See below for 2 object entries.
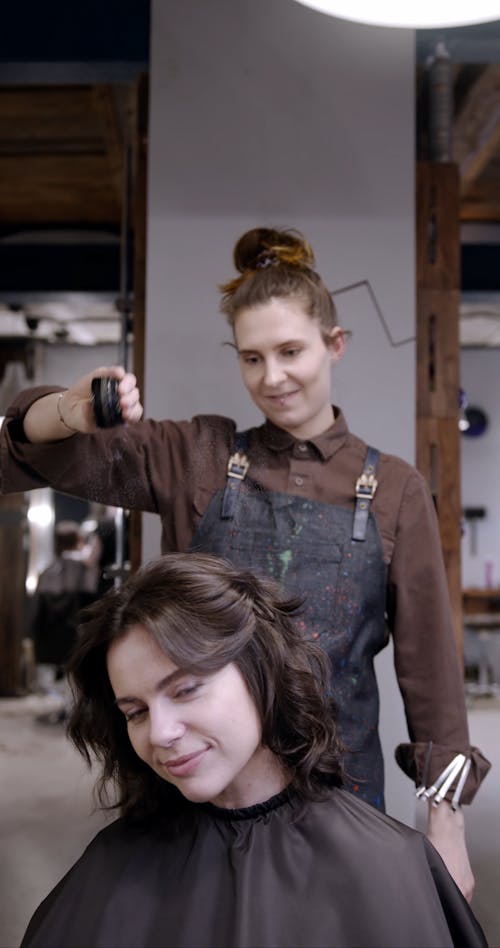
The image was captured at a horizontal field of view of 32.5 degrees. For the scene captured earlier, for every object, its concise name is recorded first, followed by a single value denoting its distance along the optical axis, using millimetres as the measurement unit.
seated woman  1030
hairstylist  1248
